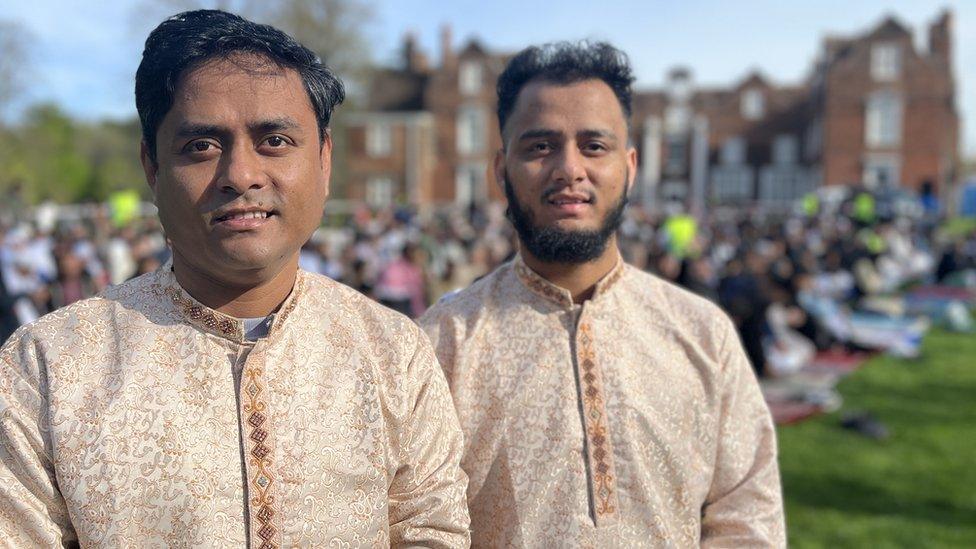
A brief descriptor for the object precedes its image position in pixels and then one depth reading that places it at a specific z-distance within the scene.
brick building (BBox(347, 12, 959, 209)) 37.00
